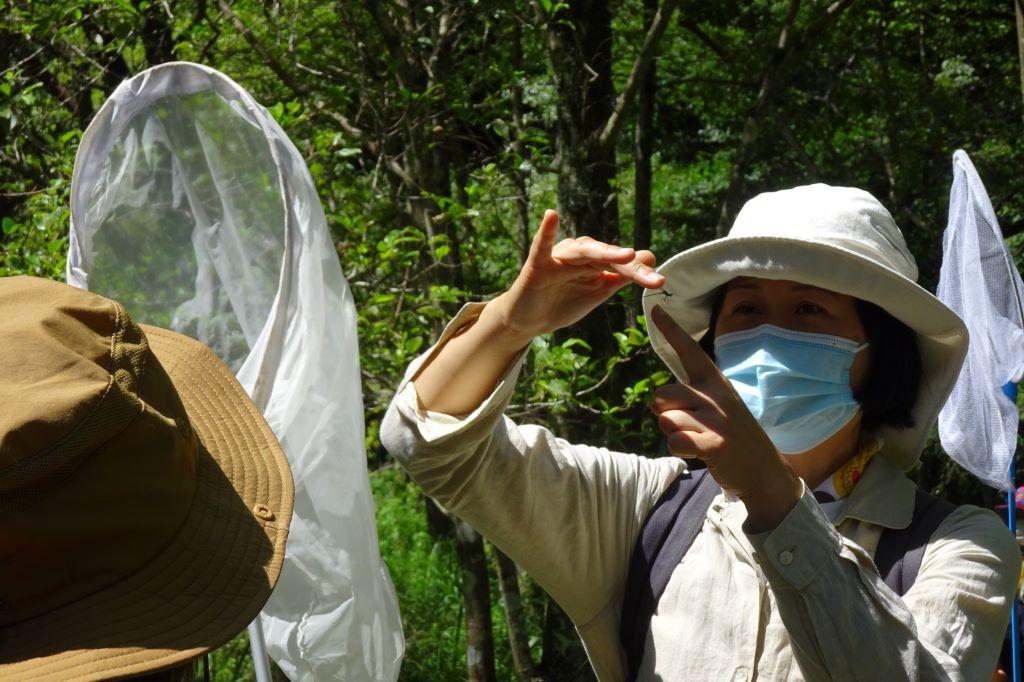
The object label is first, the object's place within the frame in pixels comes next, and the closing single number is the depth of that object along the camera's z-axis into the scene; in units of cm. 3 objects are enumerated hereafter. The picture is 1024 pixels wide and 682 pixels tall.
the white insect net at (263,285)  252
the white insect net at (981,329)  361
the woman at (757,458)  160
